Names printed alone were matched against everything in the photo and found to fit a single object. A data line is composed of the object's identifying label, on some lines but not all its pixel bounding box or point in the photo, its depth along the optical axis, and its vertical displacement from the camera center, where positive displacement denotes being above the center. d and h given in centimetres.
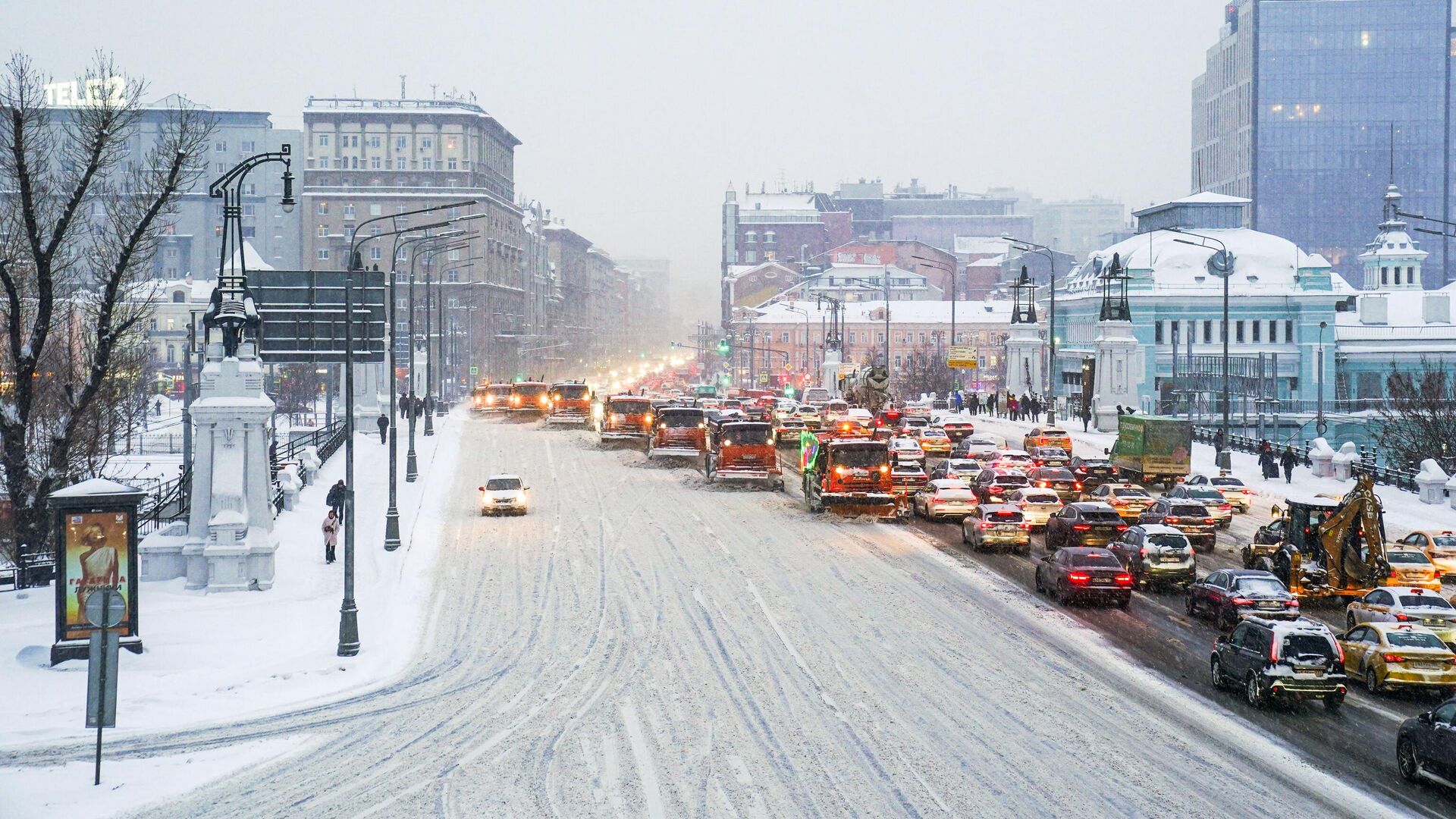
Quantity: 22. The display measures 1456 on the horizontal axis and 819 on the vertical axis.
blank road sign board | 4047 +236
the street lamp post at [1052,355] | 7675 +261
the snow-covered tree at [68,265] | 3038 +297
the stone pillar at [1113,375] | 7250 +133
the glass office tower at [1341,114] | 17088 +3491
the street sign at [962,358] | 10119 +298
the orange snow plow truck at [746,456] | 5003 -199
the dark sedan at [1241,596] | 2628 -359
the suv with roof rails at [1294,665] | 2095 -382
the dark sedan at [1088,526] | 3562 -309
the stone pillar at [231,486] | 3000 -195
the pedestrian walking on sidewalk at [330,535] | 3400 -332
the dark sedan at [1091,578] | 2906 -357
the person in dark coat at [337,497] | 3600 -259
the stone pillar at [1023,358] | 9762 +292
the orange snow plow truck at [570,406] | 7975 -49
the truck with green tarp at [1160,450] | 5203 -176
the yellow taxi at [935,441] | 6406 -185
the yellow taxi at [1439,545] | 3291 -330
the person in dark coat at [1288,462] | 5259 -214
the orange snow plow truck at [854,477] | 4322 -233
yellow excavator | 3016 -319
